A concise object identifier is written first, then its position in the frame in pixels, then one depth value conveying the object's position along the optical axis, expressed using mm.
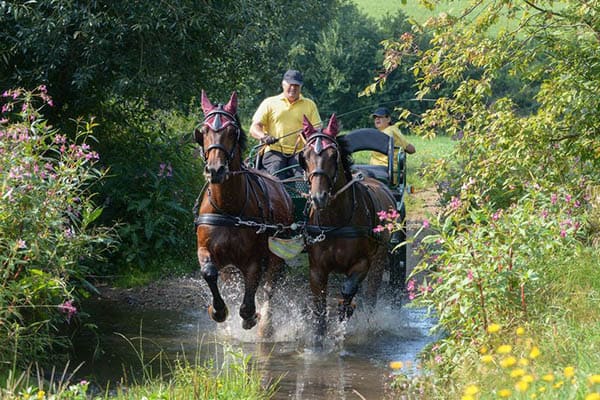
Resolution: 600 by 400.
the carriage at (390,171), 19264
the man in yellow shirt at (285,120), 18394
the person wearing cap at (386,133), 21300
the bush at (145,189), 23463
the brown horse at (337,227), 15628
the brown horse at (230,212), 15319
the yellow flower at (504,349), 8375
